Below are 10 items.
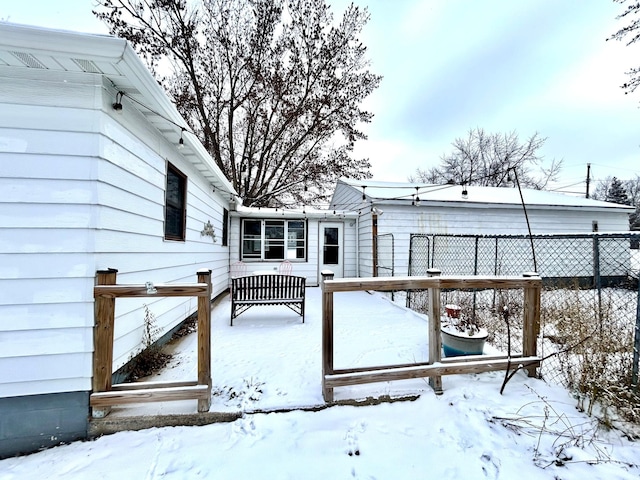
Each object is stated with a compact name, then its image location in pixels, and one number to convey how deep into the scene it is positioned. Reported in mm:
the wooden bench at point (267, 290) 4758
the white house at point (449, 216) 7859
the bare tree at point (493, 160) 19875
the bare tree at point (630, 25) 5016
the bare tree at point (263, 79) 10648
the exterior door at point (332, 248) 8945
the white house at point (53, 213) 1985
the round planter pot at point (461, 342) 2930
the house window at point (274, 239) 8625
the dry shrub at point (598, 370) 2193
